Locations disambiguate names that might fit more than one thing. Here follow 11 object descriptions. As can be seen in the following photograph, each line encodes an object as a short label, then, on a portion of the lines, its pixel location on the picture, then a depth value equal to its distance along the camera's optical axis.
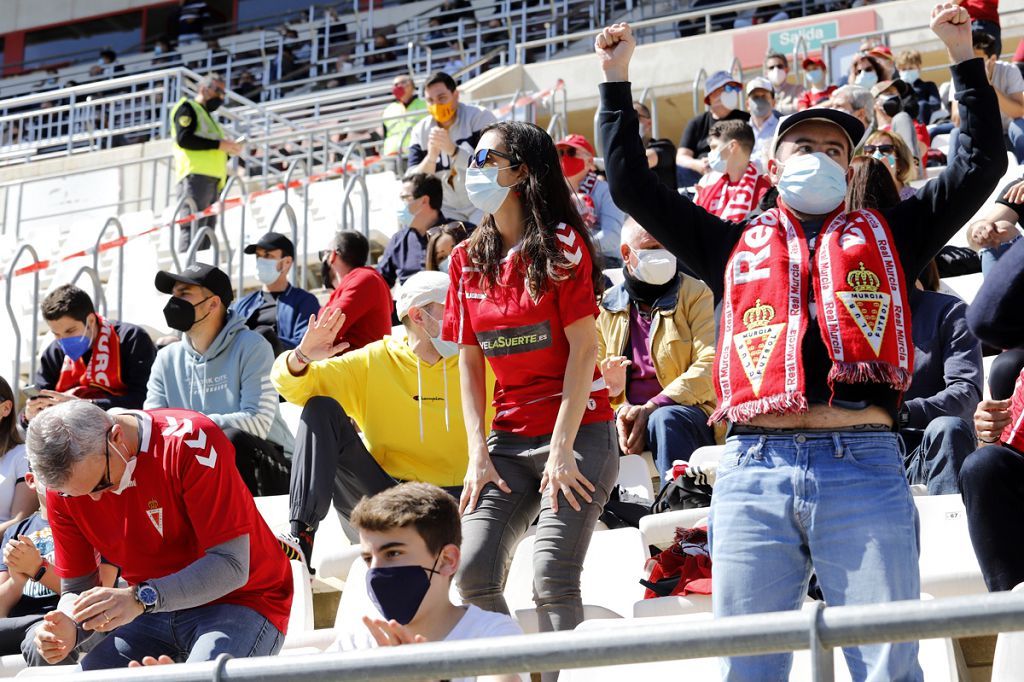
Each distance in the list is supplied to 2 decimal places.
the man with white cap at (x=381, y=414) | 5.00
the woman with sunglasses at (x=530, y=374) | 3.60
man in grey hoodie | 6.02
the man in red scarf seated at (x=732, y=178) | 7.35
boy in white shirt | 3.16
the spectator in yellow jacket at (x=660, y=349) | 5.66
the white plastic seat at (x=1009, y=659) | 3.15
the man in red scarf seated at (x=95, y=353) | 6.75
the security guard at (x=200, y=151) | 11.61
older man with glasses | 3.80
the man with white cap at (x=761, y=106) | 9.89
